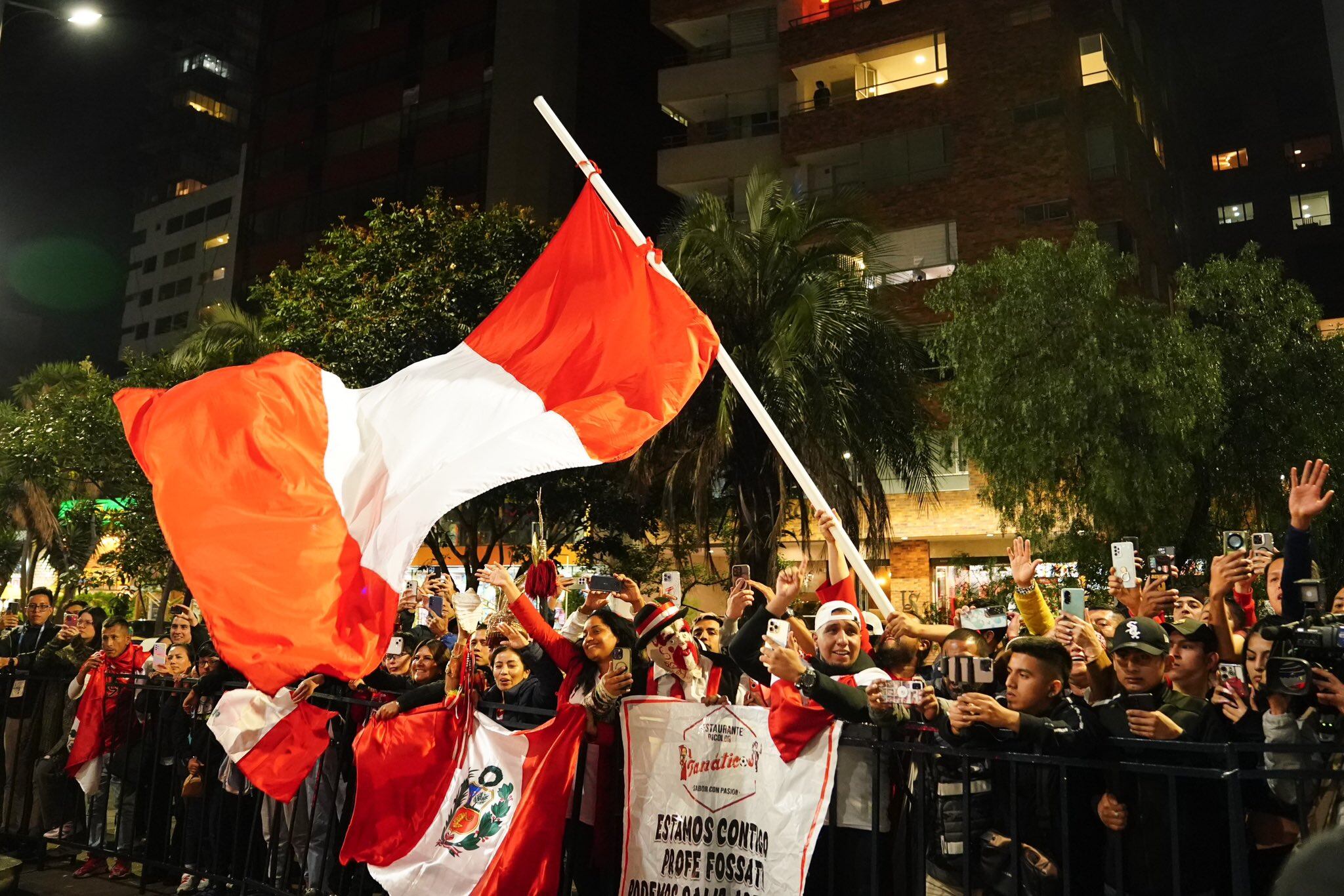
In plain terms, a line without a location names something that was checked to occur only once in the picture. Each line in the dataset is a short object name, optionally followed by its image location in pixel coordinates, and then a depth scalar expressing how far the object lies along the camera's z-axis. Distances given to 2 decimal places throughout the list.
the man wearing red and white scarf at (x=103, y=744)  8.27
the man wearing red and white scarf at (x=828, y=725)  4.78
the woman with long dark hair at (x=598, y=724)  5.61
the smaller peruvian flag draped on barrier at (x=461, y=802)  5.53
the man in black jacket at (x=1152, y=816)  4.10
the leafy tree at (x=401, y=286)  22.30
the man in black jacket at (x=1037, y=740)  4.14
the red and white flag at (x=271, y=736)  6.36
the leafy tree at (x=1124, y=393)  18.89
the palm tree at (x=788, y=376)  15.23
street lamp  10.73
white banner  4.96
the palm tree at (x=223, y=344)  25.34
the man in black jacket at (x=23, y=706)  8.55
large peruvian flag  5.61
